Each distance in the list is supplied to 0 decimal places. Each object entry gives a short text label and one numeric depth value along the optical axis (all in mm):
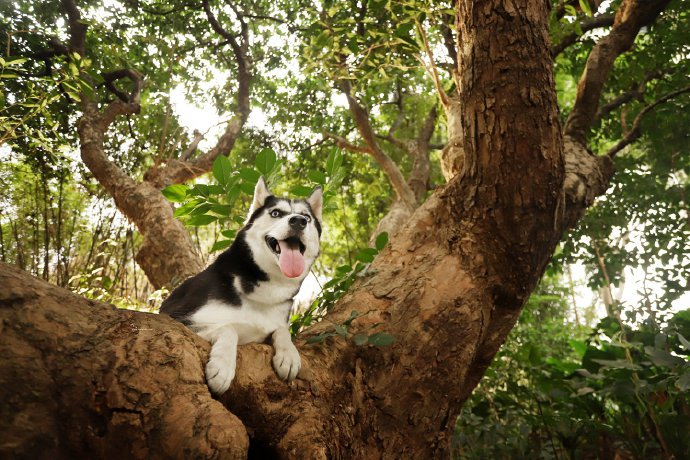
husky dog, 1606
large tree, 1064
